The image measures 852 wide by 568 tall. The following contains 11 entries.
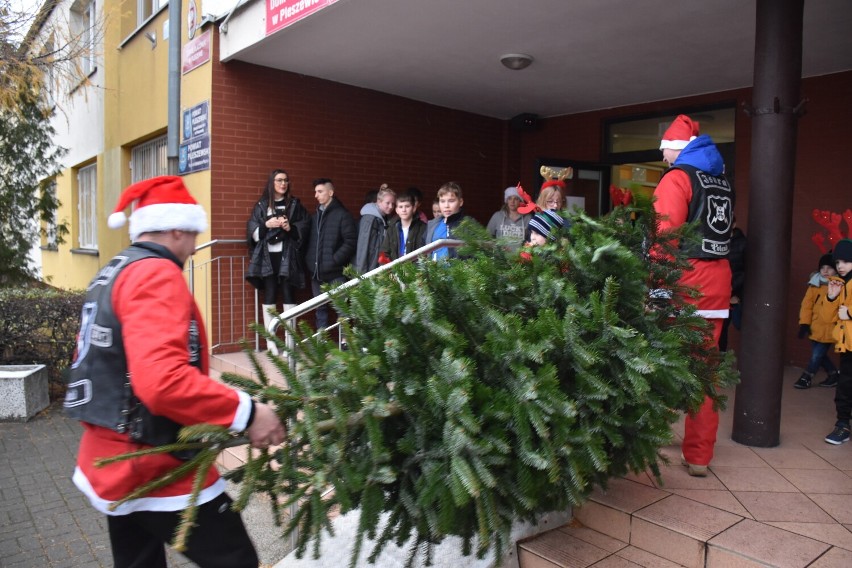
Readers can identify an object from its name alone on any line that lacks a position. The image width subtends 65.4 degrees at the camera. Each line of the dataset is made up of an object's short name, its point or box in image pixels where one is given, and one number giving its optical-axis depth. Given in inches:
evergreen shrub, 265.7
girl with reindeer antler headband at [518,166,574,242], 196.4
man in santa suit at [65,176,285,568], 77.9
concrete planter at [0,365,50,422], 245.0
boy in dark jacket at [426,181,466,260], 230.2
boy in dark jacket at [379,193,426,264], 248.1
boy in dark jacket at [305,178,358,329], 270.1
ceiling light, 259.9
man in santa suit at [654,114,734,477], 136.6
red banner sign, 214.0
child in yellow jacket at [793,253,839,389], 222.8
